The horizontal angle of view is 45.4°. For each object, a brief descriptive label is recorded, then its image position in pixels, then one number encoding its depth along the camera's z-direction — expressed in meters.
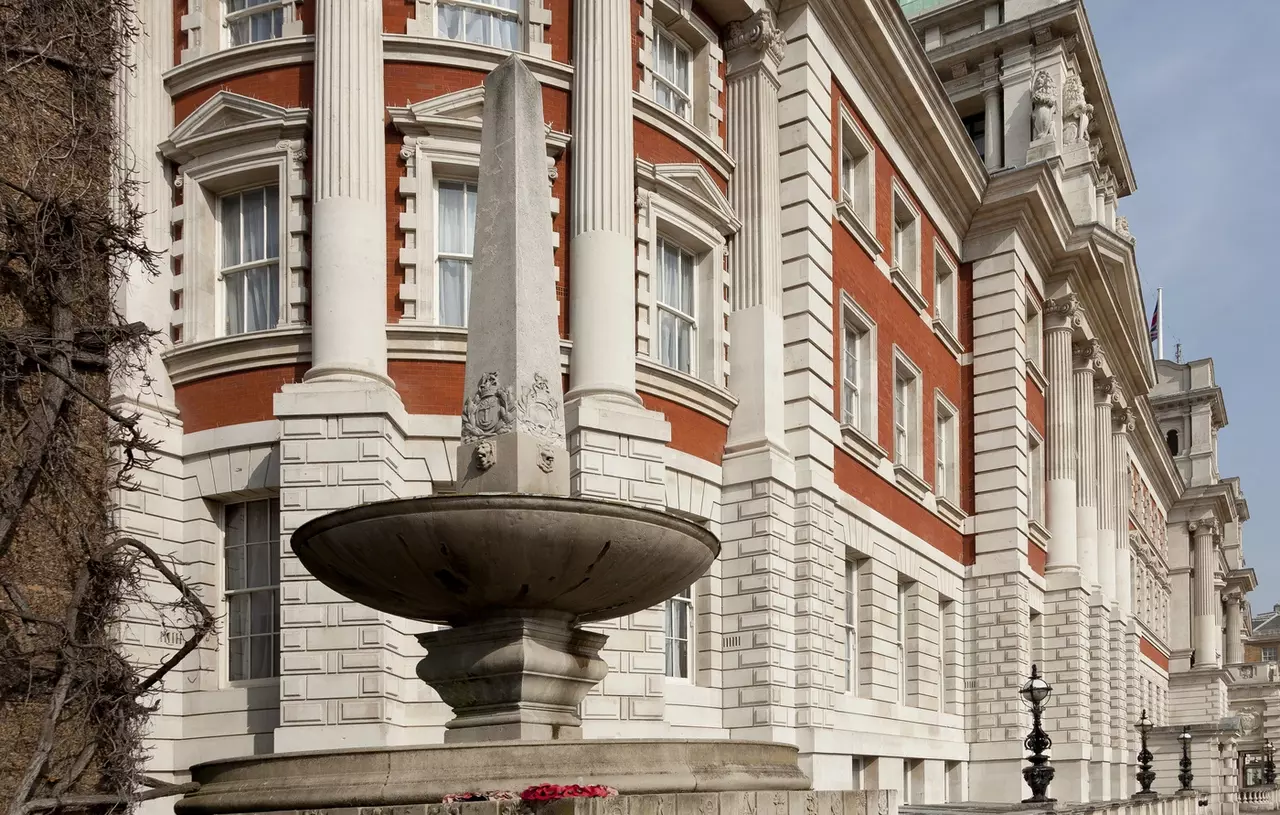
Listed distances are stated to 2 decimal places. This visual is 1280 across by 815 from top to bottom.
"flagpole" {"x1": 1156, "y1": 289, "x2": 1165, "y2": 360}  79.00
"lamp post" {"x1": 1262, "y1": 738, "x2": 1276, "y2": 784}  85.06
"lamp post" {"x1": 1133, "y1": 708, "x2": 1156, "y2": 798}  41.34
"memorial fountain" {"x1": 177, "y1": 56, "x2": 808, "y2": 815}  9.52
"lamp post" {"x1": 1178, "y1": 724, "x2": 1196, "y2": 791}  47.84
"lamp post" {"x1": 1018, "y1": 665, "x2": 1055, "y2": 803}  25.80
